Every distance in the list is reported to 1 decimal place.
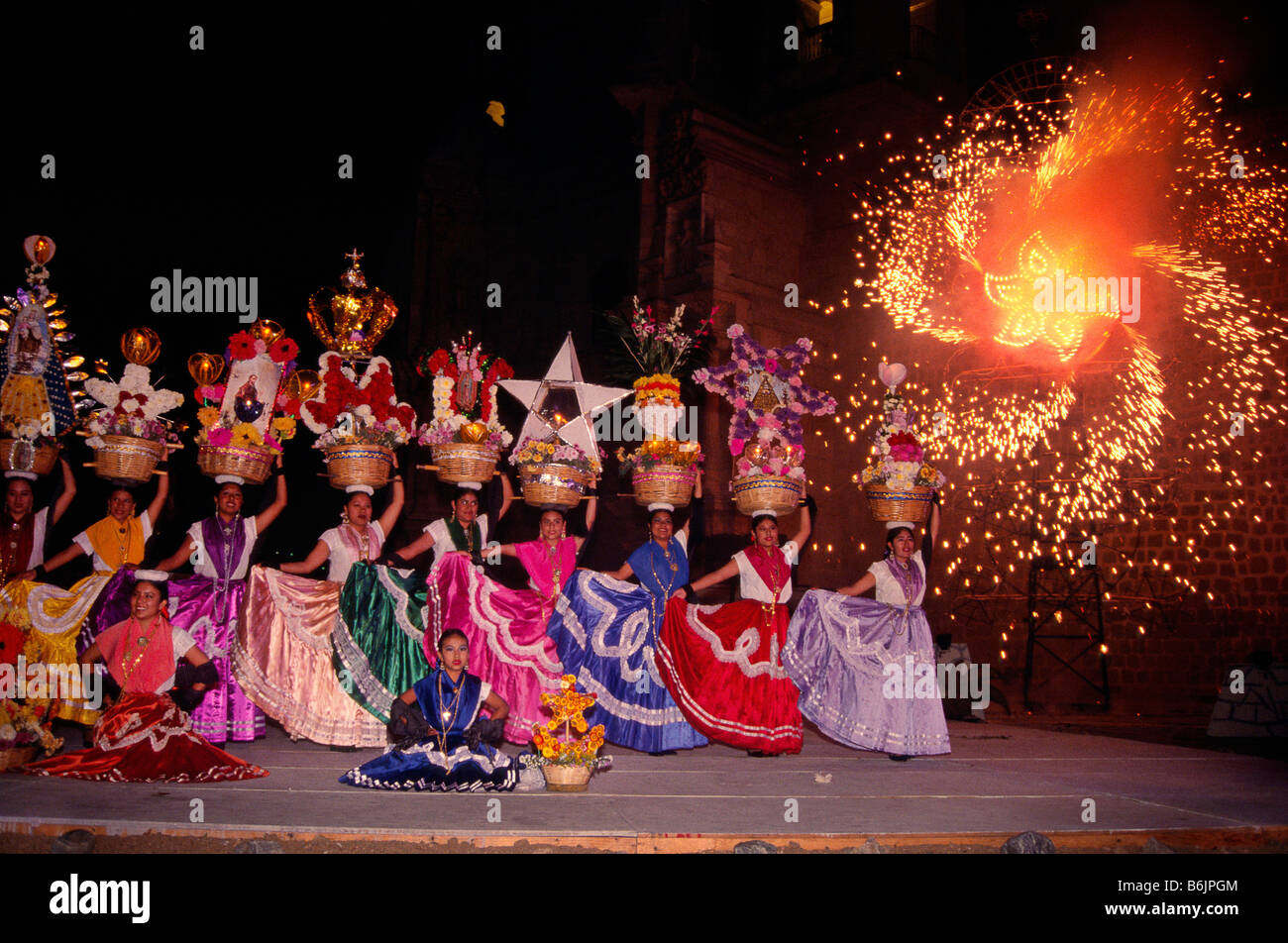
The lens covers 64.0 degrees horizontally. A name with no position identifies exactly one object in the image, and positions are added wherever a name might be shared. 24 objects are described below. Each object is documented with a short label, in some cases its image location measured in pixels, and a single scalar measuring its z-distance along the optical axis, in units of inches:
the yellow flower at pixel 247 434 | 287.0
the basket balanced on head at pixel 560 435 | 306.8
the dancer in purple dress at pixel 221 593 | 281.7
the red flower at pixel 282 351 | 301.0
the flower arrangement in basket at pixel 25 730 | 241.6
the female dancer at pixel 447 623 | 285.9
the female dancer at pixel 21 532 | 282.8
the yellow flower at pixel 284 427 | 295.9
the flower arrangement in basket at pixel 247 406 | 285.7
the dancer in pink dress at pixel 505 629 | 293.7
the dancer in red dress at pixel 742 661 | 292.5
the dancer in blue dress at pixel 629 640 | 296.0
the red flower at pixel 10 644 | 262.2
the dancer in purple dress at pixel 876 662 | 292.4
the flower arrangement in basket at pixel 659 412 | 307.3
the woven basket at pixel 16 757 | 238.4
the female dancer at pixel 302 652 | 284.7
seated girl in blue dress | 220.2
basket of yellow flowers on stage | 223.4
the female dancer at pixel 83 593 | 273.3
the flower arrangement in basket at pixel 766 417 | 305.4
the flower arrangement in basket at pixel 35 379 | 285.0
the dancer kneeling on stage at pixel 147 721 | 225.8
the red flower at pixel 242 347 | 295.7
